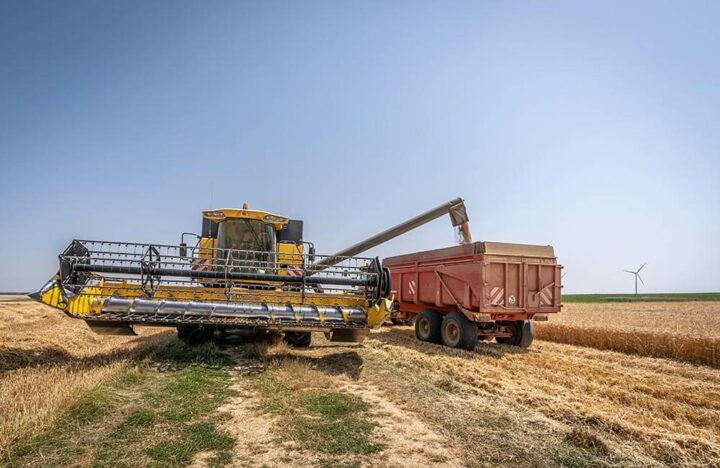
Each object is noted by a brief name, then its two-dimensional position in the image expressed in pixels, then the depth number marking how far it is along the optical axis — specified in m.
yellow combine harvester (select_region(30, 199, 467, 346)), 6.69
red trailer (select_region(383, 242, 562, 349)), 9.97
